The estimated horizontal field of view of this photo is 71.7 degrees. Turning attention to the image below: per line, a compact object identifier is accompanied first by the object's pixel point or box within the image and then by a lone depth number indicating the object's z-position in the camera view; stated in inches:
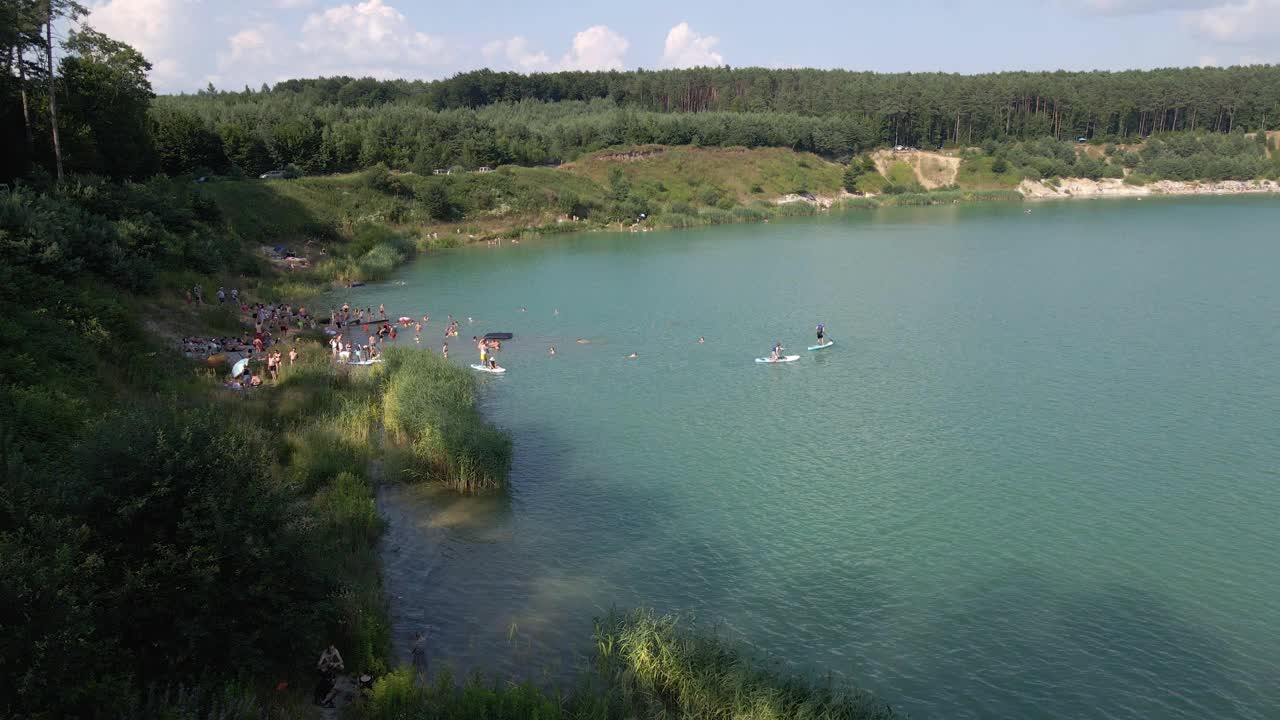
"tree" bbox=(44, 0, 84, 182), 1942.7
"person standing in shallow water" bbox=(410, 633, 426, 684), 675.4
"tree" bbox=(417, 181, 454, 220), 3961.6
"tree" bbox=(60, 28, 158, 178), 2341.3
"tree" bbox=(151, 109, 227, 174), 3695.9
